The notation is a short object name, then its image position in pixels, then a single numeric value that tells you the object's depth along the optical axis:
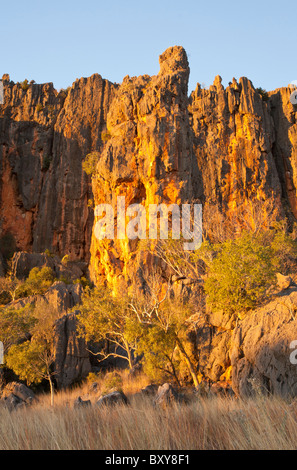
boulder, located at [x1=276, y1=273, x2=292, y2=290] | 14.59
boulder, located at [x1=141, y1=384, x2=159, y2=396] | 15.25
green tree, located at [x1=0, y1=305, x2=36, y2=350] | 22.16
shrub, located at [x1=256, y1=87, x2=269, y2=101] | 54.36
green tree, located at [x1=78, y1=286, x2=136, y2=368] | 20.66
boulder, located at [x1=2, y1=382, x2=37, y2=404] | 18.12
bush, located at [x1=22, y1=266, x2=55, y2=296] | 35.84
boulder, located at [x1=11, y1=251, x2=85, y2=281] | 40.28
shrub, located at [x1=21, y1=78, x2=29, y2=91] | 61.16
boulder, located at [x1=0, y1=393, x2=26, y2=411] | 15.20
